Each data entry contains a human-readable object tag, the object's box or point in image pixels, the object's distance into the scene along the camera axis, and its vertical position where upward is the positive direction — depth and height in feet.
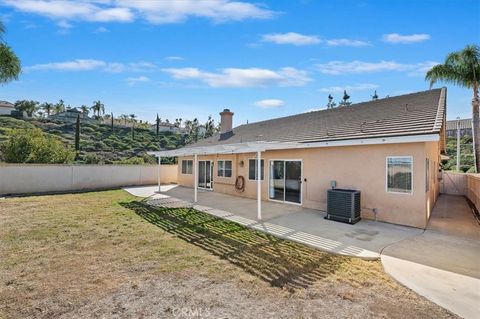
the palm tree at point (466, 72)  49.60 +17.37
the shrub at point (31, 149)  64.85 +2.80
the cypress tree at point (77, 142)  106.85 +7.30
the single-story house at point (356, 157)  26.13 +0.44
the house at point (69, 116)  178.08 +31.27
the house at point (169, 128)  196.42 +25.81
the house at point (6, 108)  189.04 +39.18
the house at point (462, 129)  136.28 +17.22
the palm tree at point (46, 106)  210.24 +42.82
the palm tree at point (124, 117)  218.63 +36.24
